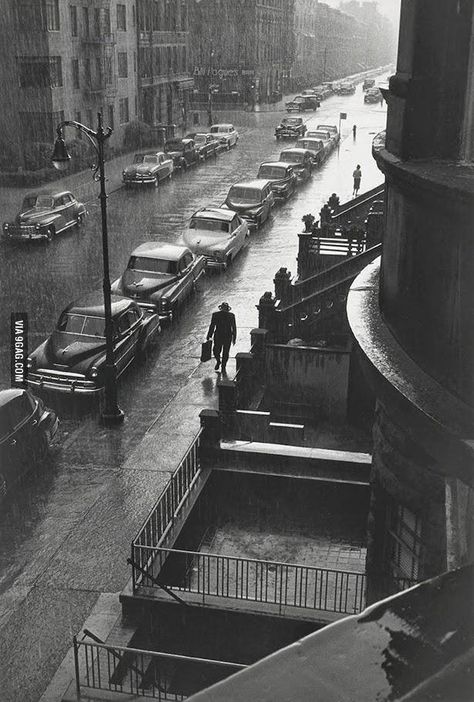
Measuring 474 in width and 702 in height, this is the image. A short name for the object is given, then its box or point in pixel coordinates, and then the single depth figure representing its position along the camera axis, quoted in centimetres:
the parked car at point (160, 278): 2153
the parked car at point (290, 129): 6059
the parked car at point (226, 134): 5562
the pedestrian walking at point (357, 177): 3928
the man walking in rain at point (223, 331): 1783
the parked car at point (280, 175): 3947
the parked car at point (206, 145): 5119
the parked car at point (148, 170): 4153
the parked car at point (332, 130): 5750
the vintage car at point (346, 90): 10506
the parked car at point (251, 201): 3303
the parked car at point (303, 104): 8094
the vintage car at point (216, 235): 2684
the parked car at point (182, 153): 4756
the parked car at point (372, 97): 8817
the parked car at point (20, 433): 1285
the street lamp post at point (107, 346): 1529
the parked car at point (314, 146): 5019
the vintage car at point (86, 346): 1623
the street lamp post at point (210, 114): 6778
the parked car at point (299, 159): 4491
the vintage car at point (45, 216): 2952
